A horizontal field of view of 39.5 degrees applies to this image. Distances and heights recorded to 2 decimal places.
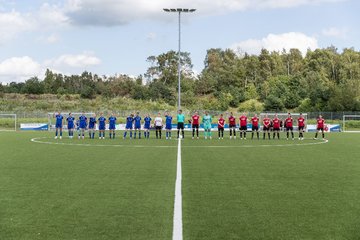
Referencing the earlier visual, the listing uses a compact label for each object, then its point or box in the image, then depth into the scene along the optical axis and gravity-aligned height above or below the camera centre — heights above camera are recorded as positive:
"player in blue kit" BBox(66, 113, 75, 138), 32.01 +0.04
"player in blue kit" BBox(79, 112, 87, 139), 31.63 -0.02
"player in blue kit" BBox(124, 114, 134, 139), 32.44 -0.01
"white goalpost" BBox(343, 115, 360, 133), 54.99 +0.11
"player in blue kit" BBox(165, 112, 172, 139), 32.03 -0.25
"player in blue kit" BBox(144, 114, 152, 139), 32.82 -0.07
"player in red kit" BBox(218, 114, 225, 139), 32.26 -0.11
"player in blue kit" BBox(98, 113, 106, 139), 31.84 -0.15
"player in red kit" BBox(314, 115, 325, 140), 32.78 -0.01
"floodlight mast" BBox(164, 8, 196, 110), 41.16 +9.33
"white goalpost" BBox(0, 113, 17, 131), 56.84 -0.09
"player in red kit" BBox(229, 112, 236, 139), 32.56 +0.03
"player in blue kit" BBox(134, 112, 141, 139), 32.28 +0.06
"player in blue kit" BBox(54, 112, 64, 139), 31.44 +0.09
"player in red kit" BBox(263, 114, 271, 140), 32.53 -0.03
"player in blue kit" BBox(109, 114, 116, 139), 32.62 +0.05
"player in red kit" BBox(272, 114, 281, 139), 32.44 -0.09
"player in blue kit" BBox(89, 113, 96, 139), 32.41 -0.09
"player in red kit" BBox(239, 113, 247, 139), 32.47 +0.03
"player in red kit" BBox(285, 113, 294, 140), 31.62 -0.02
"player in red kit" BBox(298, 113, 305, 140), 31.72 -0.08
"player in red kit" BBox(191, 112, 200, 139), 31.70 +0.08
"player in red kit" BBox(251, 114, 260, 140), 32.53 -0.03
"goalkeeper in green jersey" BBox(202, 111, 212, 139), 32.31 +0.08
